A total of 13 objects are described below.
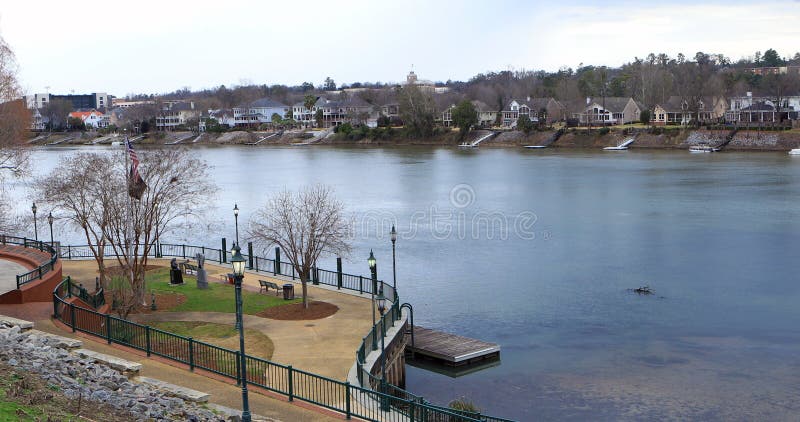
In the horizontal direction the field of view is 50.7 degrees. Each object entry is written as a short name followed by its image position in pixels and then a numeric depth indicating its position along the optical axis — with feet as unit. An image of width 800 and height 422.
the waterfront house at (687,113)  447.42
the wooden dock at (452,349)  89.20
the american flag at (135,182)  92.48
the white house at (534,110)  487.20
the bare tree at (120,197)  97.76
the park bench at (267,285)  102.06
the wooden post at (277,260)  113.50
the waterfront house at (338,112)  568.82
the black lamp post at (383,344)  62.20
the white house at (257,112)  637.30
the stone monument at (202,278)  106.11
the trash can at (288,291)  98.24
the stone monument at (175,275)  108.27
